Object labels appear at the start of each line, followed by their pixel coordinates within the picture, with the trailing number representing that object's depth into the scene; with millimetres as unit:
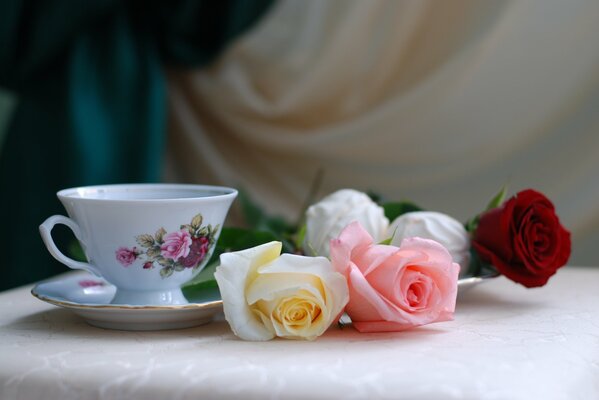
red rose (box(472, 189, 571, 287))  637
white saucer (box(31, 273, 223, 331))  547
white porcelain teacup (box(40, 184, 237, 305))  557
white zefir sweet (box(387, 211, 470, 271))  652
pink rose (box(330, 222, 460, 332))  528
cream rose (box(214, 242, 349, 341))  525
